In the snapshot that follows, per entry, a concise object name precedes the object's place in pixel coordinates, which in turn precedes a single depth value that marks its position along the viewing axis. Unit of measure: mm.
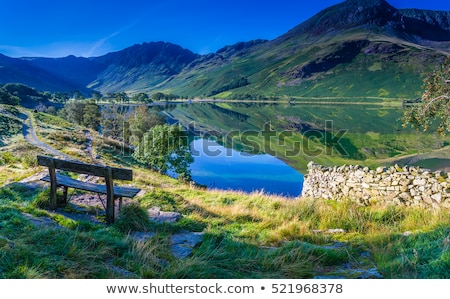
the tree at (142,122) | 55156
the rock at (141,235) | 6323
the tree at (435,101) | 15242
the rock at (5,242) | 4770
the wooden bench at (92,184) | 7105
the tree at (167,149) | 31203
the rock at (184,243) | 5793
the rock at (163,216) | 8286
